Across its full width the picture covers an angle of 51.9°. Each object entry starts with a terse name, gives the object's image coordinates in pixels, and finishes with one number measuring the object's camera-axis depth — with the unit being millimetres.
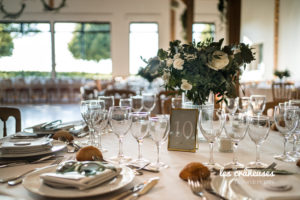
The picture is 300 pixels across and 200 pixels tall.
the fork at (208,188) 936
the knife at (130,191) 961
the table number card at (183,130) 1569
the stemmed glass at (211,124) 1257
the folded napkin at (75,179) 954
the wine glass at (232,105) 2050
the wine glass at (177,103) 2035
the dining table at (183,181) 979
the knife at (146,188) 974
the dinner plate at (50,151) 1381
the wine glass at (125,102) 2059
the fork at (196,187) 987
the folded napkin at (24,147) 1398
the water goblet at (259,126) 1266
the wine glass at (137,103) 2254
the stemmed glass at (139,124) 1241
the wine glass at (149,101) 2324
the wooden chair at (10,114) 2270
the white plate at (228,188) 951
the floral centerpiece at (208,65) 1613
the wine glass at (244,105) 2154
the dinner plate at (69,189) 938
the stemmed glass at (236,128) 1243
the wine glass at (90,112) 1533
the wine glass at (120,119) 1311
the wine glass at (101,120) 1511
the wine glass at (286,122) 1416
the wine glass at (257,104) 2104
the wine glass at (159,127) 1211
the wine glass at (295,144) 1482
